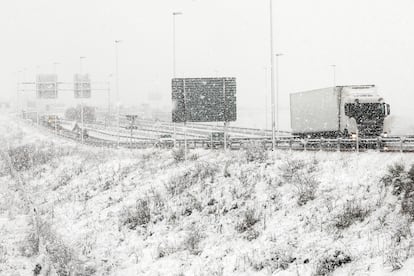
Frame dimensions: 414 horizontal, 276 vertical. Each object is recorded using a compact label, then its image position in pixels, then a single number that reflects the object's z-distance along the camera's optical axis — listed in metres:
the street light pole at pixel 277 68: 49.44
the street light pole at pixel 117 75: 50.99
